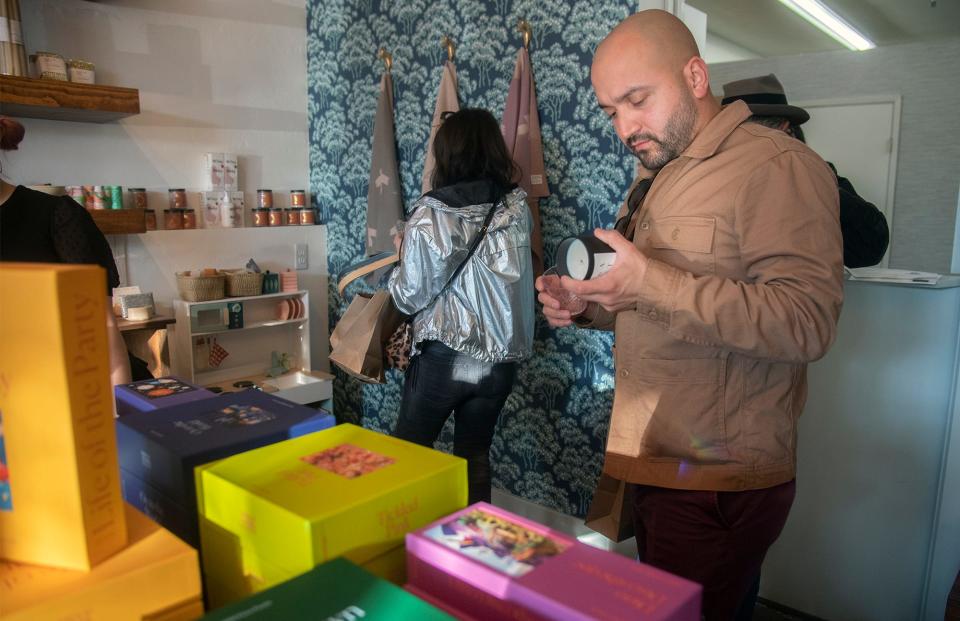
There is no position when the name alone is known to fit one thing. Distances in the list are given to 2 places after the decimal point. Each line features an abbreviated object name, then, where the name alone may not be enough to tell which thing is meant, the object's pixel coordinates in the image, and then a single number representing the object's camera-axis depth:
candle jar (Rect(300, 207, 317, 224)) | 3.65
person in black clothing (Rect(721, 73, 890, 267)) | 1.67
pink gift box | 0.56
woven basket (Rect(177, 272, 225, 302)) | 3.01
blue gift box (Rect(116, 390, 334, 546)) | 0.82
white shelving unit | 3.09
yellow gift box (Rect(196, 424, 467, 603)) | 0.65
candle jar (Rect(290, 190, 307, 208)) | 3.63
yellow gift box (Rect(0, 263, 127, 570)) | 0.58
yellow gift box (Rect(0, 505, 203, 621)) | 0.57
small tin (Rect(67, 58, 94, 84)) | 2.61
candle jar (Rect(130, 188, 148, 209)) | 2.95
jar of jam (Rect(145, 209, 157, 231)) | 3.00
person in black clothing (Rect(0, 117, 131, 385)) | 1.52
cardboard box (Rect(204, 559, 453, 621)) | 0.55
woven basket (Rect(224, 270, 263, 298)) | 3.16
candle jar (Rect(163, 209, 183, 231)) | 3.07
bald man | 1.05
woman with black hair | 2.07
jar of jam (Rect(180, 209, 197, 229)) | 3.12
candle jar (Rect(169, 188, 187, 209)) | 3.11
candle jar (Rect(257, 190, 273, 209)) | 3.47
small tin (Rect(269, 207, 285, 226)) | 3.51
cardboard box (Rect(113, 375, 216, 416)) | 1.14
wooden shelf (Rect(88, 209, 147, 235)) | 2.67
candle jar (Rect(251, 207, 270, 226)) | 3.45
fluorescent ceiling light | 3.50
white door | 2.50
